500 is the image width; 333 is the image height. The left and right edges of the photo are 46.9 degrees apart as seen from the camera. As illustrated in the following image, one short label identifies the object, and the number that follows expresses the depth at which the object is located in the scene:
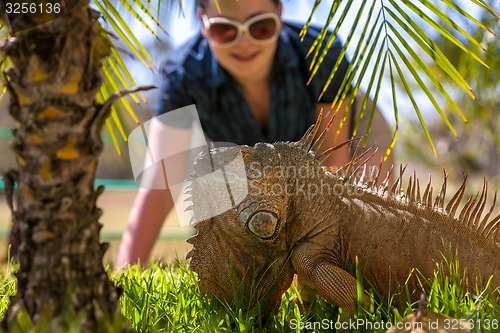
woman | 3.91
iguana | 2.28
